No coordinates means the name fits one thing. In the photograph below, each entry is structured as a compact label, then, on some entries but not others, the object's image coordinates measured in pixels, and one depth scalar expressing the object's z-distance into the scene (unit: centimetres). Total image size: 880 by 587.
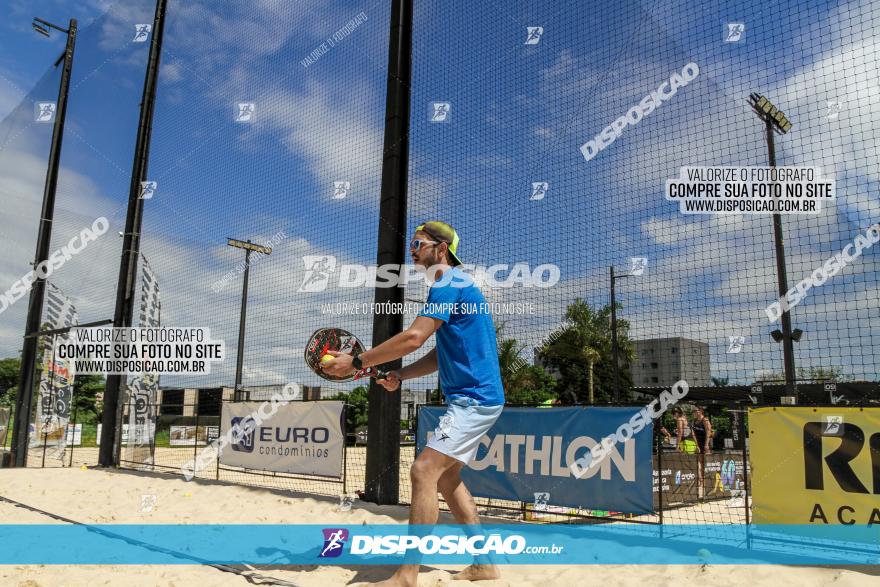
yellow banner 399
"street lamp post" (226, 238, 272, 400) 925
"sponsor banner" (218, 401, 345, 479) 704
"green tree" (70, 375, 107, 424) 3134
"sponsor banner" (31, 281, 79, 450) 1244
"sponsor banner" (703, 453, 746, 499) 990
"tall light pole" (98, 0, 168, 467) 1066
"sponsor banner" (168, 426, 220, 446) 1580
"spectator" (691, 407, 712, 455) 948
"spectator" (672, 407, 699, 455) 1057
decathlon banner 465
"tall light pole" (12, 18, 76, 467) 1182
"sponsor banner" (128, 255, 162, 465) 1080
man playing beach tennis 298
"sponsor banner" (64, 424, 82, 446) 2098
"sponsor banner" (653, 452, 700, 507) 909
